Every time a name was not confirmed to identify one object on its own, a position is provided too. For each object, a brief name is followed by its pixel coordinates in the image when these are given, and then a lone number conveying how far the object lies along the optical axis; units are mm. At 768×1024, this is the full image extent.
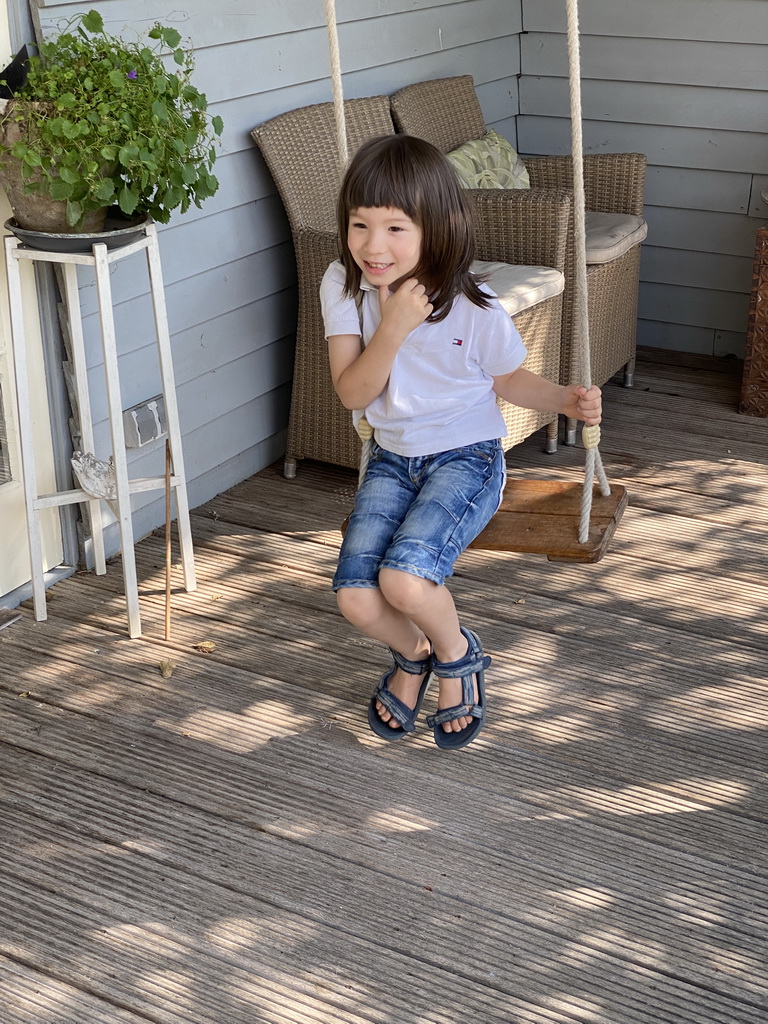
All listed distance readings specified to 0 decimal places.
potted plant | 2176
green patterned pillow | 3605
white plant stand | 2375
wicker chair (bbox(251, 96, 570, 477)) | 3105
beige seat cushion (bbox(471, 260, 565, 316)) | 2996
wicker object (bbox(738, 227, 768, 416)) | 3443
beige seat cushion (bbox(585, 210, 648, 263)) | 3453
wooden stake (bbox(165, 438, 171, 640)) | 2551
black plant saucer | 2330
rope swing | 2240
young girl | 2012
